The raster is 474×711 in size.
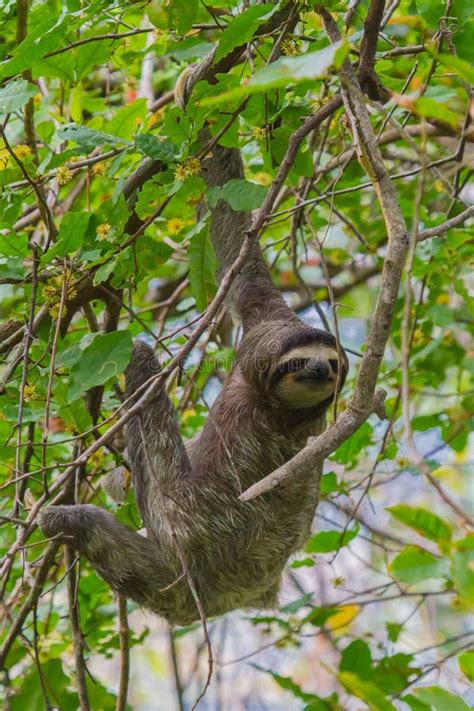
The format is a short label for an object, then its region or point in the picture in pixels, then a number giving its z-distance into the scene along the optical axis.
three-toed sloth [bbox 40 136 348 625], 13.52
